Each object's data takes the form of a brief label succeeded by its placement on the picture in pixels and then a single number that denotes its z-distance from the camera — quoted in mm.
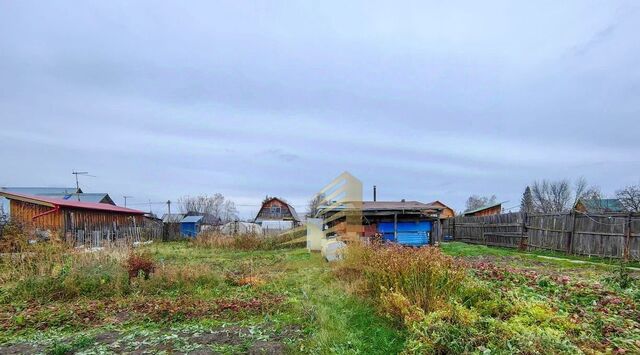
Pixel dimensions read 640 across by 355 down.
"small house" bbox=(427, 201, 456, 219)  42250
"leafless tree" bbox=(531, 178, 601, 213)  41562
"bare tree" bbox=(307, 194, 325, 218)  20266
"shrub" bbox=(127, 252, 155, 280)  8188
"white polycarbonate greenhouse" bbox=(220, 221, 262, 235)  22988
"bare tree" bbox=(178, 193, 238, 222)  61062
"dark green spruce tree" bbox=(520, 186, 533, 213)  39606
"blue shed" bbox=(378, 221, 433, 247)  16328
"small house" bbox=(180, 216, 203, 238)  34844
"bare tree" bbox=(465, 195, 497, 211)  66688
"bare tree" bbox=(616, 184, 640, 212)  19188
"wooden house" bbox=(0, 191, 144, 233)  19438
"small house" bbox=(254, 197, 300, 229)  47562
